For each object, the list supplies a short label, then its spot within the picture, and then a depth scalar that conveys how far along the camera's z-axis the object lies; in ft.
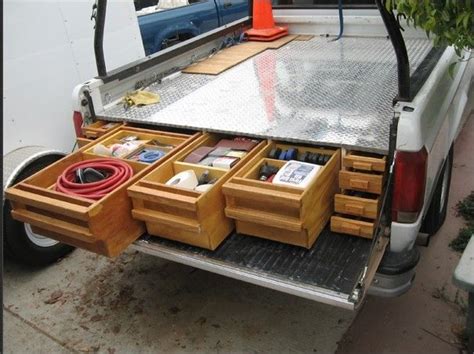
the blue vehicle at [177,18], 18.99
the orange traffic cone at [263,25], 15.83
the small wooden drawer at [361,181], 7.43
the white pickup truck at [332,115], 7.20
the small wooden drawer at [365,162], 7.43
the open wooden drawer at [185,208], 7.41
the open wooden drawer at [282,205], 7.14
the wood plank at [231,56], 13.29
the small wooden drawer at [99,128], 10.31
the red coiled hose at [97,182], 7.99
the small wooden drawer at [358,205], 7.45
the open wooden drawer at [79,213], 7.43
